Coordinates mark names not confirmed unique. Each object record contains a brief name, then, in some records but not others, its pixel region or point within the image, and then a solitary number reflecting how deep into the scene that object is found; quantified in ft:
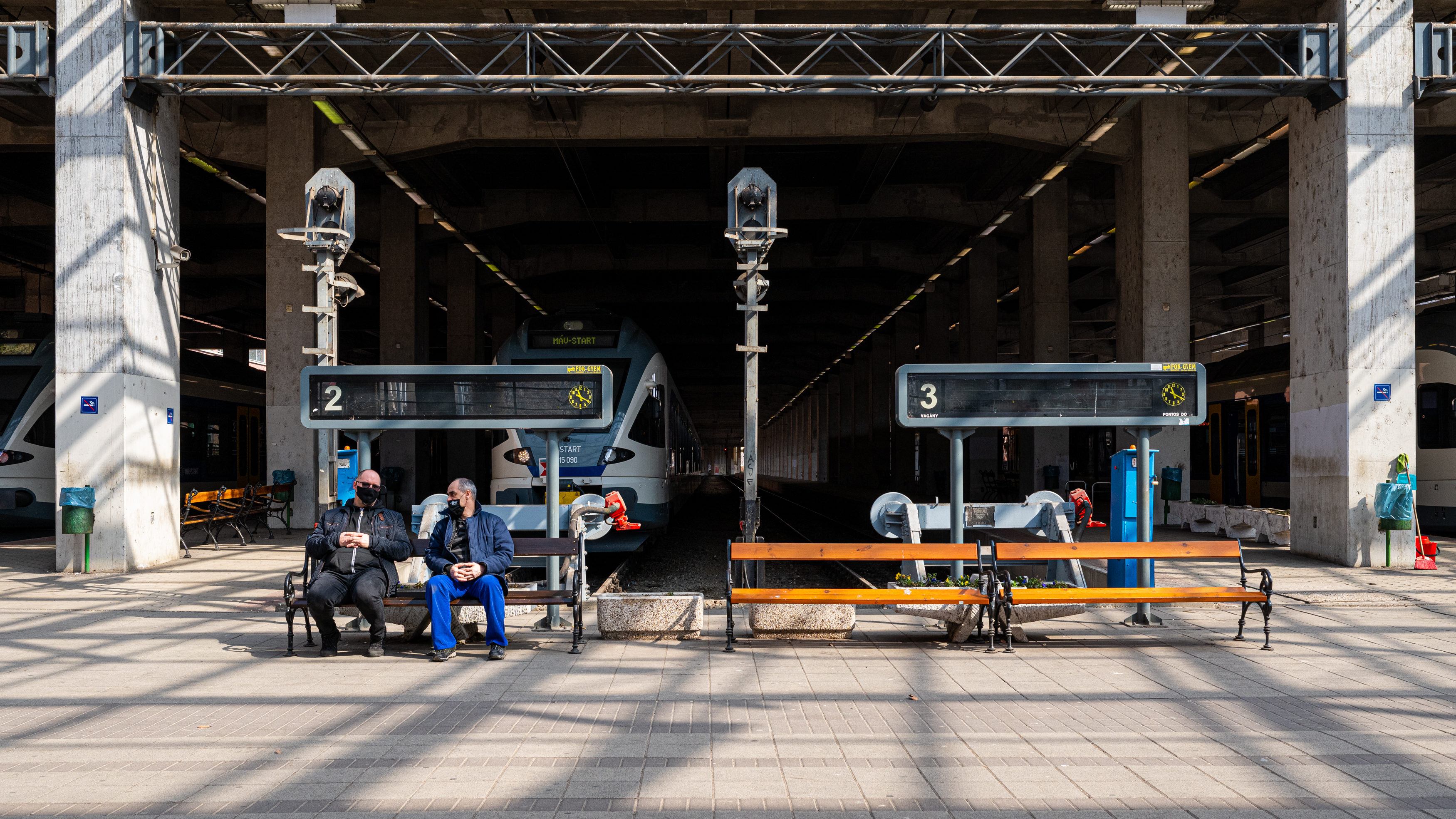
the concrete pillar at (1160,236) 61.77
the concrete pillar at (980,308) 99.96
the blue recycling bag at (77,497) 38.68
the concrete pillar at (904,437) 130.52
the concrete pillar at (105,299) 39.47
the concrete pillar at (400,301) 81.76
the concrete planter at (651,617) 25.63
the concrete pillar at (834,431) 195.00
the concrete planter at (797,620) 25.82
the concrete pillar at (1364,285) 41.14
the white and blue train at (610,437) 42.06
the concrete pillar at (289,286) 61.11
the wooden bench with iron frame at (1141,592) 24.12
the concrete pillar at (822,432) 216.54
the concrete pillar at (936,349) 113.91
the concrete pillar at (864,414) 161.38
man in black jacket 23.43
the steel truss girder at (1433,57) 41.81
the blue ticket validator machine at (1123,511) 29.73
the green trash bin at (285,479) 59.72
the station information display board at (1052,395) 27.68
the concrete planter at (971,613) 24.72
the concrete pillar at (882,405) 152.35
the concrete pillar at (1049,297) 80.59
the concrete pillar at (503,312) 111.96
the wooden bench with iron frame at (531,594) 23.90
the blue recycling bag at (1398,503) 39.32
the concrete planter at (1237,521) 50.83
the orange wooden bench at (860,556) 23.75
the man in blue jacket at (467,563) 23.02
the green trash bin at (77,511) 38.50
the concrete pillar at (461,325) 95.61
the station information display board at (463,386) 27.30
